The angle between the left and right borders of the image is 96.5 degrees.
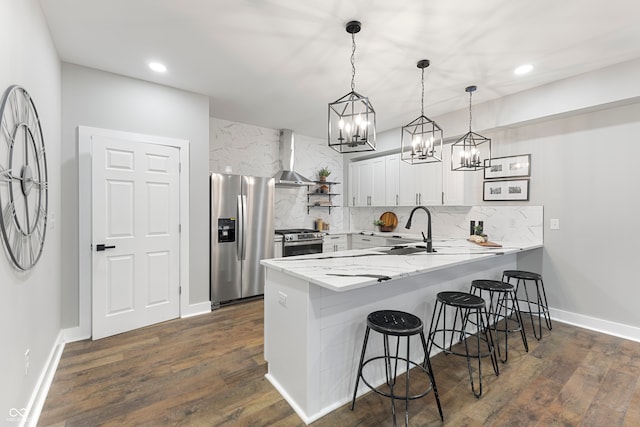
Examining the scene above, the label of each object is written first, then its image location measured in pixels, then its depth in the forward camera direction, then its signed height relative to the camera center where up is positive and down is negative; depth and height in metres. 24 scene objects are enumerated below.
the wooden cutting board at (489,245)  3.15 -0.36
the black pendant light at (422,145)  2.56 +0.61
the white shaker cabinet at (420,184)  4.36 +0.45
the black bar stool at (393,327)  1.64 -0.68
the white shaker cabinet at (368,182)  5.25 +0.58
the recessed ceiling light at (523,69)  2.82 +1.45
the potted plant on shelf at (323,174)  5.52 +0.73
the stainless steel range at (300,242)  4.47 -0.49
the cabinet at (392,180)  4.93 +0.56
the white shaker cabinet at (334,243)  5.09 -0.56
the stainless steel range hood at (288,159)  4.87 +0.93
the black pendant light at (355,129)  1.86 +0.56
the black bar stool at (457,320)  2.08 -0.98
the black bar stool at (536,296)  3.00 -1.00
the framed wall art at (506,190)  3.60 +0.30
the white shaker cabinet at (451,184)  4.07 +0.42
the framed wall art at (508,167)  3.58 +0.60
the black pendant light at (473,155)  3.11 +0.74
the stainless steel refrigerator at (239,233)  3.71 -0.30
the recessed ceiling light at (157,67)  2.78 +1.43
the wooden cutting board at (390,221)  5.43 -0.17
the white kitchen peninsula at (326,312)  1.74 -0.69
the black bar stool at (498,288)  2.48 -0.68
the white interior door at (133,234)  2.84 -0.25
